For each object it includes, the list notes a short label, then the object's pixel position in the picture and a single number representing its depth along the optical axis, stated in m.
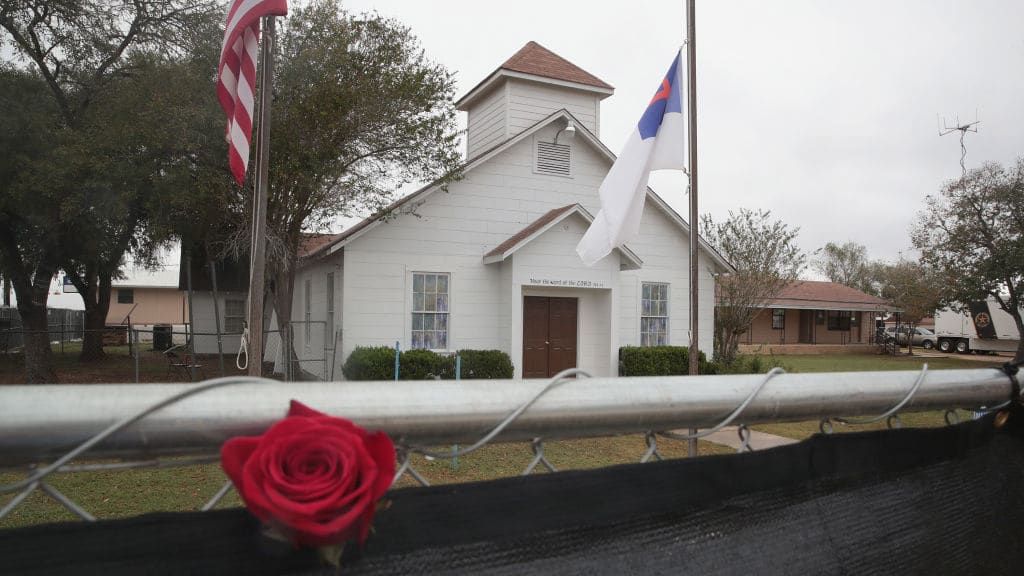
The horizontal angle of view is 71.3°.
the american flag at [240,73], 8.18
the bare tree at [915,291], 34.16
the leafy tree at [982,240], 30.41
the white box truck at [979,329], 36.69
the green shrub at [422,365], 15.51
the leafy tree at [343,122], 15.20
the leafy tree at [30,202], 15.59
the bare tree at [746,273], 19.55
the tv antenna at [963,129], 26.66
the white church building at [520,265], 16.88
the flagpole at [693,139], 8.76
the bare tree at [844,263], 72.94
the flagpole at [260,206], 8.45
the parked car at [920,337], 44.56
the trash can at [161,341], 32.50
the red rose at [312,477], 0.79
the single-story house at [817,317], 39.50
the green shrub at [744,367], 17.78
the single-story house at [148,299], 48.28
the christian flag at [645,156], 8.34
